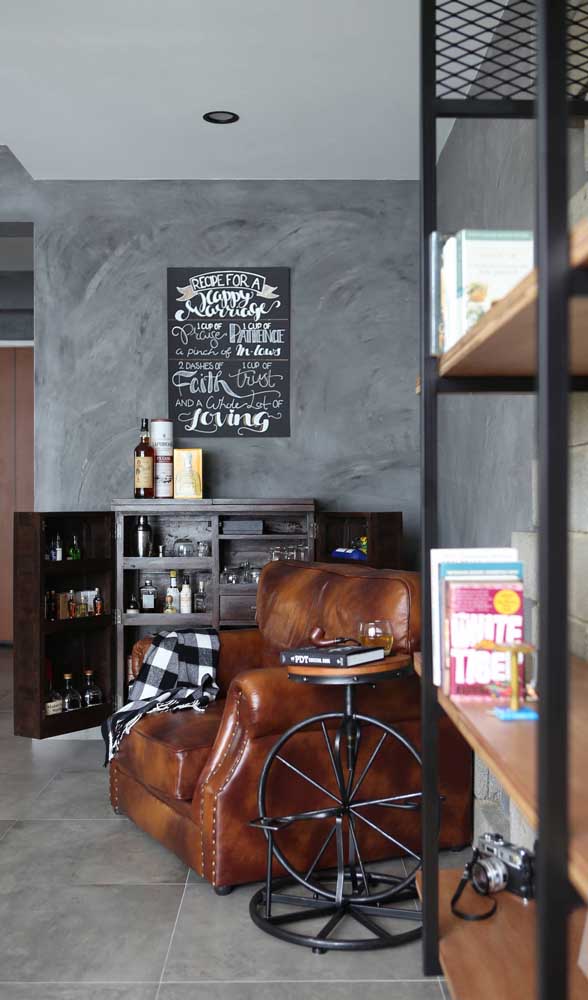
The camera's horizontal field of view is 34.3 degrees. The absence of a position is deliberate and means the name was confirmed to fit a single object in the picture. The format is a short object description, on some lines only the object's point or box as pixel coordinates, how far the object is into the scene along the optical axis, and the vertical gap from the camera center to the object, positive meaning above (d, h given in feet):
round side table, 8.46 -3.39
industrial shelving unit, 3.10 -0.18
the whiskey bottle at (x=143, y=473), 15.65 +0.48
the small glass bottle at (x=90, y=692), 15.43 -3.10
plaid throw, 11.79 -2.17
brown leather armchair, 9.35 -2.69
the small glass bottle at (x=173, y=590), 15.93 -1.49
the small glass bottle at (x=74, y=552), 15.42 -0.81
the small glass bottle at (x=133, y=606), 15.79 -1.73
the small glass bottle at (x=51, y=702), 14.69 -3.10
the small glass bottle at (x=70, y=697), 15.06 -3.10
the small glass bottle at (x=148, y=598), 15.83 -1.60
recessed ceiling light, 13.98 +5.69
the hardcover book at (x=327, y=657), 8.44 -1.38
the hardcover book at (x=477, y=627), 5.26 -0.70
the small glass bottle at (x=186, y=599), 15.65 -1.60
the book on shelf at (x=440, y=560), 5.59 -0.34
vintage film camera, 6.07 -2.36
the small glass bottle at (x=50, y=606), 15.01 -1.64
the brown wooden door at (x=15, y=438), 24.53 +1.66
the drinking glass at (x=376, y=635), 9.13 -1.28
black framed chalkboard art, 16.66 +2.64
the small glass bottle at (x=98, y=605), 15.60 -1.68
